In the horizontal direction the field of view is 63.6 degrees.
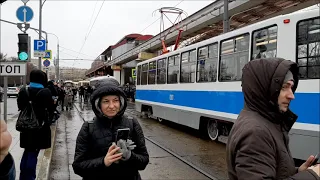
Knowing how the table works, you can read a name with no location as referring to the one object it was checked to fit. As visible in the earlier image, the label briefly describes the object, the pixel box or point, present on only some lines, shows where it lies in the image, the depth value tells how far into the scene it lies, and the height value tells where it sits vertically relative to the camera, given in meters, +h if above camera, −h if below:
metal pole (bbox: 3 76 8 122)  4.67 -0.12
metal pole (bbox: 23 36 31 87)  6.91 +1.04
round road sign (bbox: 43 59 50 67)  15.29 +1.22
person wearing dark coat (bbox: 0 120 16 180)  1.08 -0.36
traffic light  6.62 +0.91
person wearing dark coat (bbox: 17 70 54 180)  3.60 -0.53
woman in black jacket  1.94 -0.44
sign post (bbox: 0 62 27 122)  4.77 +0.26
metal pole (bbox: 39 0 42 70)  14.29 +3.64
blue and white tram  4.86 +0.24
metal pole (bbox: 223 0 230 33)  9.41 +2.35
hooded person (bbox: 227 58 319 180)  1.28 -0.23
